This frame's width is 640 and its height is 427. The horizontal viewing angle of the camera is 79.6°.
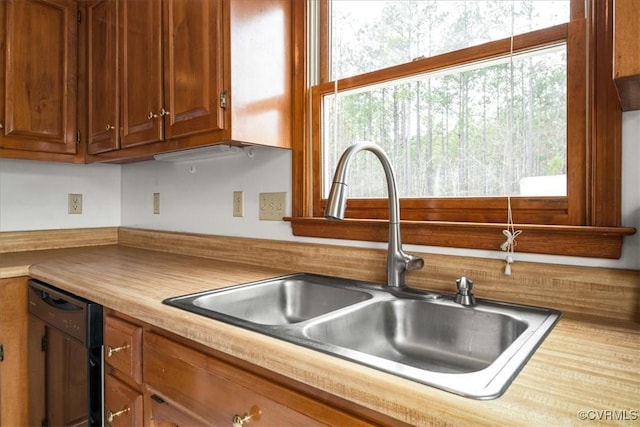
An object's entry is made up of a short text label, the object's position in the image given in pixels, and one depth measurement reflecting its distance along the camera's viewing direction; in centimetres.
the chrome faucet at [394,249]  103
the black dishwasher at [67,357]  111
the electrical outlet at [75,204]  216
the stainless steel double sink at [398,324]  74
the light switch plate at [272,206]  147
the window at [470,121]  88
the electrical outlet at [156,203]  208
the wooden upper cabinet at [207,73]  124
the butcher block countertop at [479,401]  45
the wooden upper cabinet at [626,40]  53
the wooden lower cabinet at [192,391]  62
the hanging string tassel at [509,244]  94
